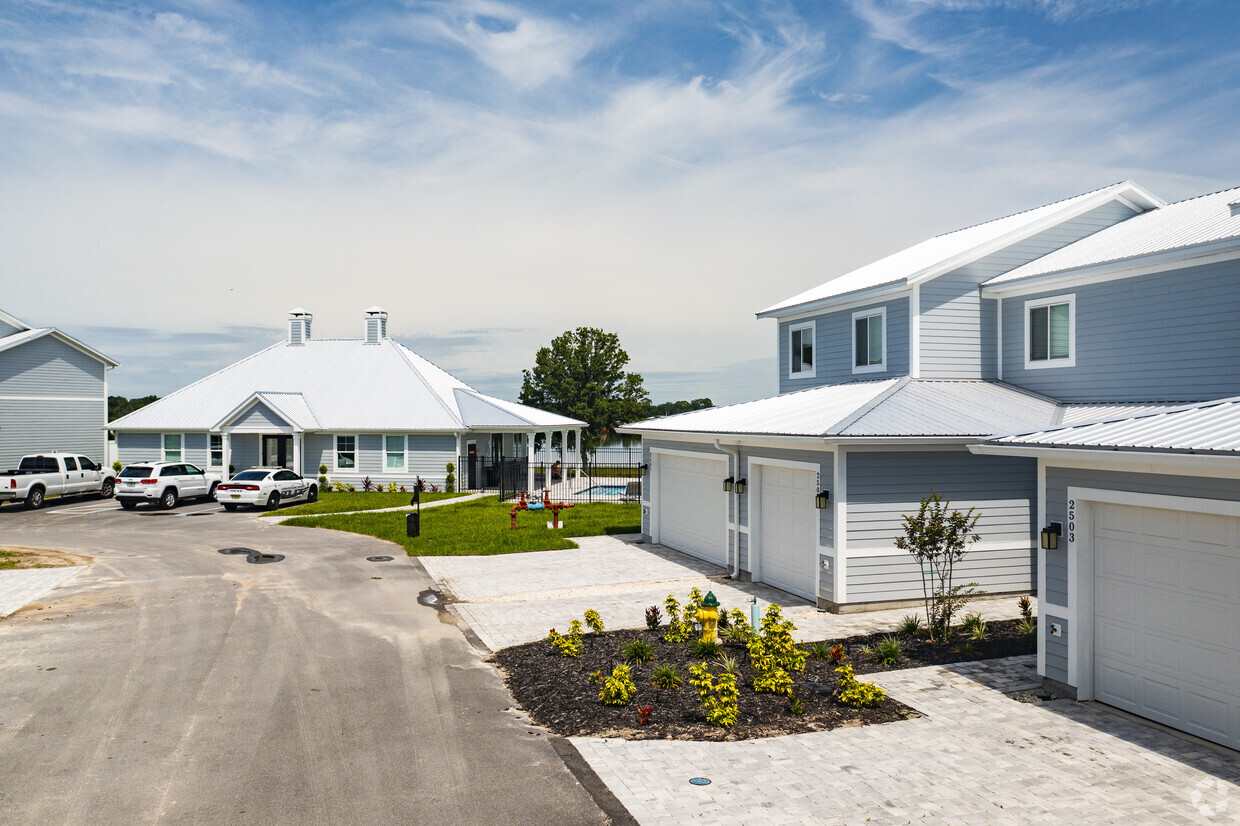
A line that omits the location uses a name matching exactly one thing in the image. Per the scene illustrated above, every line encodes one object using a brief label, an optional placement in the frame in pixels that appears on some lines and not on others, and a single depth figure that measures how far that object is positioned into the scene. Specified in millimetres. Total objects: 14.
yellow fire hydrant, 11543
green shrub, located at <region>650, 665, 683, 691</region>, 10062
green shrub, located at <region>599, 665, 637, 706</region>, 9531
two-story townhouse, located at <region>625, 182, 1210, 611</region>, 14273
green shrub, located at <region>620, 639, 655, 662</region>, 11141
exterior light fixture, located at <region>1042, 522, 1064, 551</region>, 10023
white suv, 30062
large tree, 55844
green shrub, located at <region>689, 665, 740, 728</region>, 8953
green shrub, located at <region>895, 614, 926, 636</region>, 12805
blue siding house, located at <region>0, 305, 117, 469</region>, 35938
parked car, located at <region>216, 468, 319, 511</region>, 30016
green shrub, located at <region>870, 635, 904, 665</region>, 11242
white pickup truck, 30047
